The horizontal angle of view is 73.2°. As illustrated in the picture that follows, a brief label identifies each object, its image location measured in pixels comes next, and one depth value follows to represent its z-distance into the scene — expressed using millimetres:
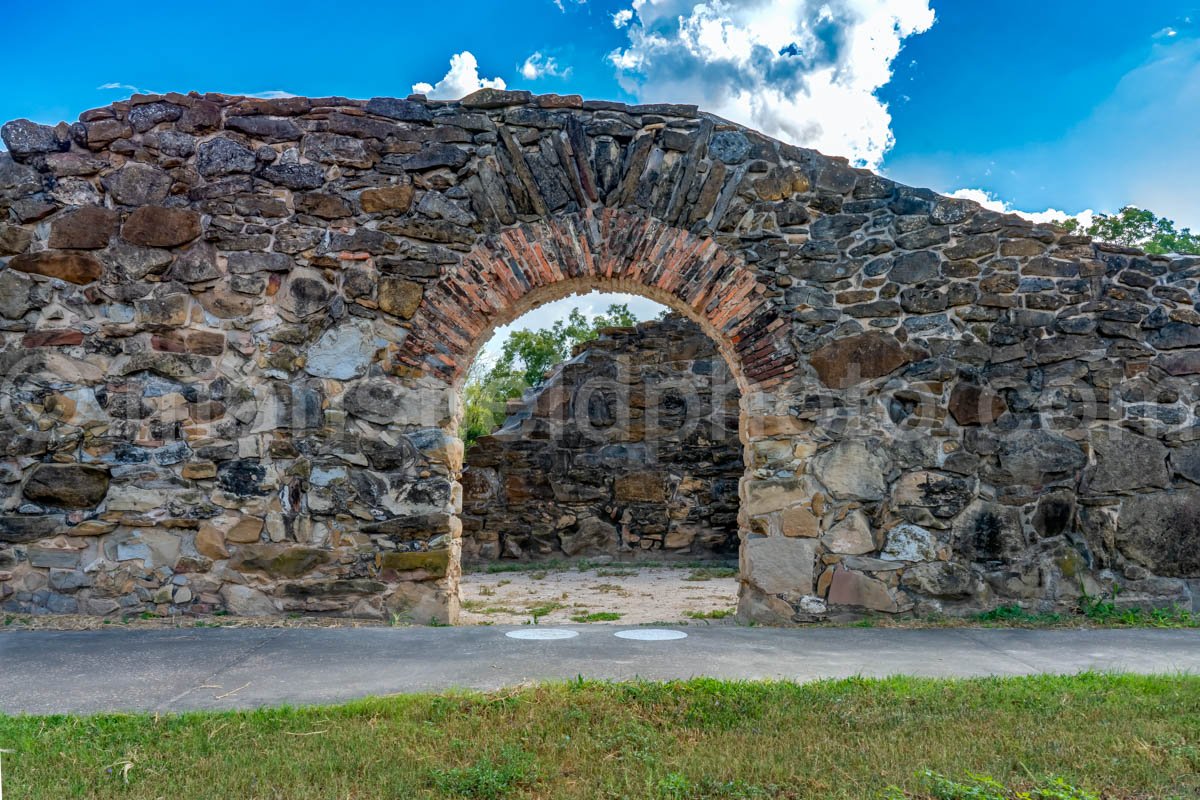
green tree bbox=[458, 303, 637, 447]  20081
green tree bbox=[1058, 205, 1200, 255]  17797
